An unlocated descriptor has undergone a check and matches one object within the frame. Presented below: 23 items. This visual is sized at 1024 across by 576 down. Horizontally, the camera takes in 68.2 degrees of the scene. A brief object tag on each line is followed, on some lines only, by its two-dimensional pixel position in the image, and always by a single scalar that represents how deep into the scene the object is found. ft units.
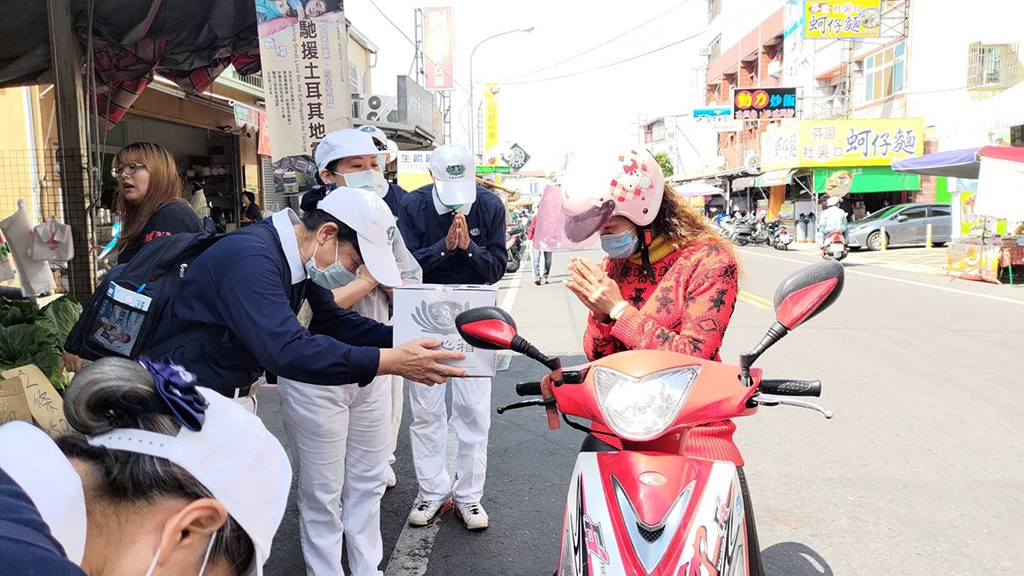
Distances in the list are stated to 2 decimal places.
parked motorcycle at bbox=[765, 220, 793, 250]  89.40
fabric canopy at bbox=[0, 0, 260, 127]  15.42
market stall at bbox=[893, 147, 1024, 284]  42.68
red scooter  5.84
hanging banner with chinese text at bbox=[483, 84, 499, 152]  129.49
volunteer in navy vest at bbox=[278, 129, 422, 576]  9.73
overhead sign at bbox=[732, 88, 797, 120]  111.14
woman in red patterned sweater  7.65
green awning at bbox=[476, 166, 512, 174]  108.58
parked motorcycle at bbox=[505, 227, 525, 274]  62.59
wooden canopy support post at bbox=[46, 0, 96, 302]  15.20
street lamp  108.88
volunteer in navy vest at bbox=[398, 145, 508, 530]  13.23
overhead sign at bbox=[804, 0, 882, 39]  92.99
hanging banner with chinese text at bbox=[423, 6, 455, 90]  89.97
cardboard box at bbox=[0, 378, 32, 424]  9.70
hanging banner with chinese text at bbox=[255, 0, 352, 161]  14.79
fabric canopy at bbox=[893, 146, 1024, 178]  43.16
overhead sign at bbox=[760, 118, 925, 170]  91.66
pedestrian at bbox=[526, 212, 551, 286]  54.13
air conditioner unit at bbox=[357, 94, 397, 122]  46.96
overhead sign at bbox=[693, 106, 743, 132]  123.44
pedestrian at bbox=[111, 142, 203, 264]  13.39
